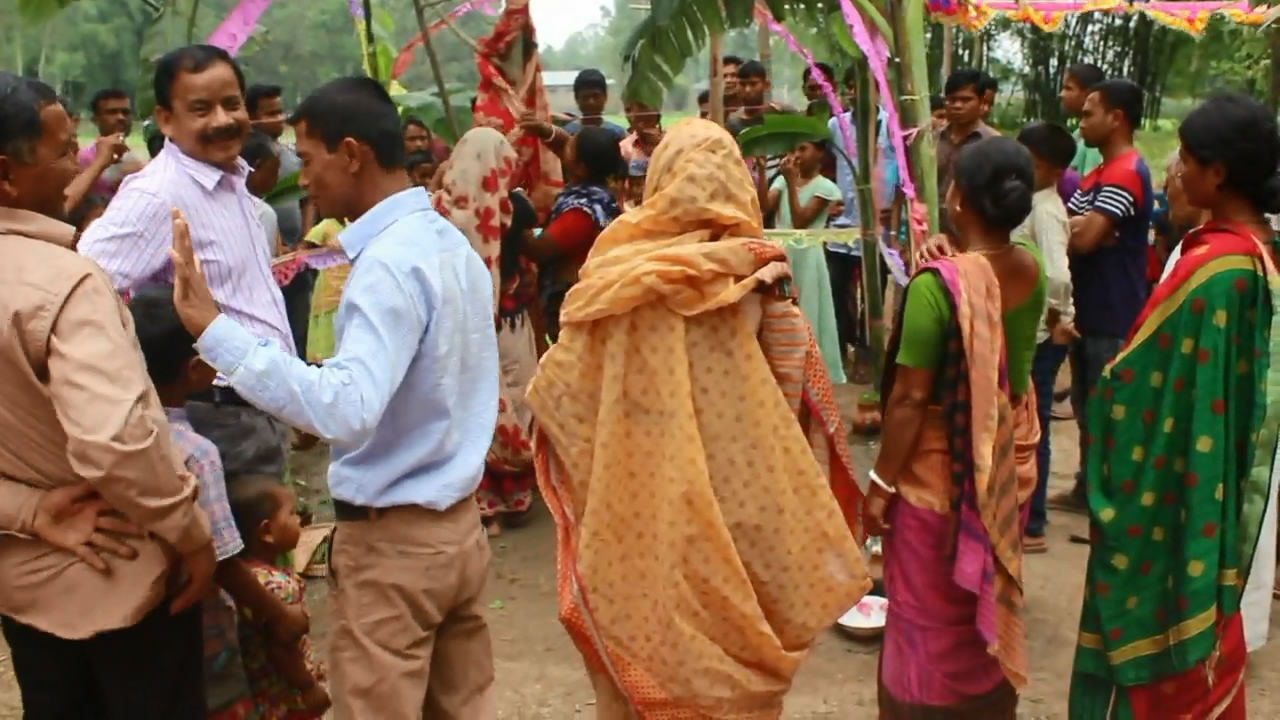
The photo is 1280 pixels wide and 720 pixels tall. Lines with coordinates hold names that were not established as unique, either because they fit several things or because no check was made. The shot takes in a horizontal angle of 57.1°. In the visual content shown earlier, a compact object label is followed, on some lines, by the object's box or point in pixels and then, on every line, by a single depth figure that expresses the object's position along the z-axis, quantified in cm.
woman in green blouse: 276
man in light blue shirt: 227
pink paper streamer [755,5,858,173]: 575
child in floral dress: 262
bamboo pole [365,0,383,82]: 482
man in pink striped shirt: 267
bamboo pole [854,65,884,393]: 527
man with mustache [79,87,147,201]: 502
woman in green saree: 264
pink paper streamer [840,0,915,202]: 421
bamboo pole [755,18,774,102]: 1013
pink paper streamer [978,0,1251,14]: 1072
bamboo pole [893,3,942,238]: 415
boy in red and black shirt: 454
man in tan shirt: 195
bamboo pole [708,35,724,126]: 554
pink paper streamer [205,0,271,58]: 480
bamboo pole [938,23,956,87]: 1005
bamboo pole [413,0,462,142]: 478
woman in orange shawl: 271
